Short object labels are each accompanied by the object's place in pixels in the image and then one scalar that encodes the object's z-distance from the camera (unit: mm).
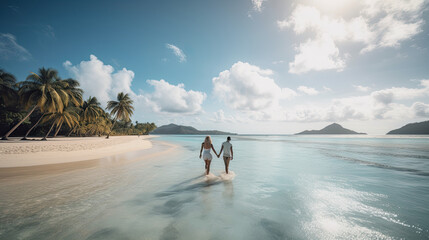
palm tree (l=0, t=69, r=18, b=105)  23172
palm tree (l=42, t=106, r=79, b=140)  30188
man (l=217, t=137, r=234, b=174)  8558
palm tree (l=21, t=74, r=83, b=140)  34056
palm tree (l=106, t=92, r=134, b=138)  44031
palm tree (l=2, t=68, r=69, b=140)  23203
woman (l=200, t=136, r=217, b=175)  8414
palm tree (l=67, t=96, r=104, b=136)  40875
